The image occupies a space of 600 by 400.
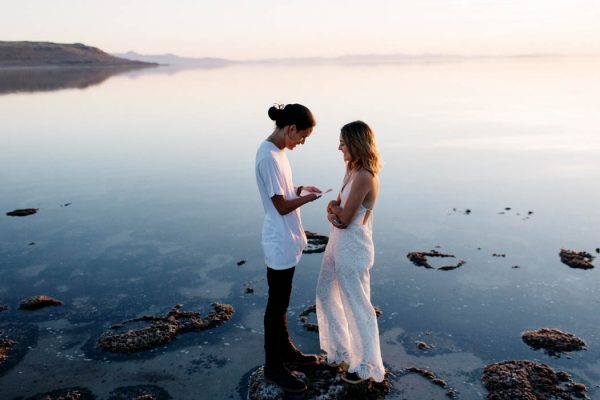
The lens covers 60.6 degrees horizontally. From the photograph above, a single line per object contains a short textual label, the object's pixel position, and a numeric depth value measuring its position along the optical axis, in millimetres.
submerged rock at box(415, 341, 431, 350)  6109
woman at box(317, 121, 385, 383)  4656
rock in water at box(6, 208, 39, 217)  11300
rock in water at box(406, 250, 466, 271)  8453
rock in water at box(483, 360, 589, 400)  5199
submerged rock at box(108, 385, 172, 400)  5250
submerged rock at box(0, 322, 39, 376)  5895
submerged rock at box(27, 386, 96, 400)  5238
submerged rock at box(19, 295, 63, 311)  7107
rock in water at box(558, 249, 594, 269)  8328
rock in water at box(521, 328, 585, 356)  6043
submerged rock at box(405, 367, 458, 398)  5305
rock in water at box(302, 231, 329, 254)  9156
